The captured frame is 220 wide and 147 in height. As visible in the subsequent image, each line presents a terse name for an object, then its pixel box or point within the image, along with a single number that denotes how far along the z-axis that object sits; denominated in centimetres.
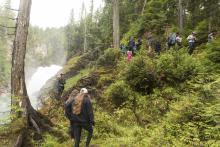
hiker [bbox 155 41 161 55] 2201
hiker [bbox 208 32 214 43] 2034
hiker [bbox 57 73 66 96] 2055
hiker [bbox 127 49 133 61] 2172
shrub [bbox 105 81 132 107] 1573
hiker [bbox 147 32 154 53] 2279
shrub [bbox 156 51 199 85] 1522
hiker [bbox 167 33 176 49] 2119
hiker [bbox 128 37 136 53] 2398
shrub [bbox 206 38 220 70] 1401
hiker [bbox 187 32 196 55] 2012
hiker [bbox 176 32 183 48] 2139
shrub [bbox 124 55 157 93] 1617
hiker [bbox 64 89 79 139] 934
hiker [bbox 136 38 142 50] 2495
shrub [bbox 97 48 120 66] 2356
